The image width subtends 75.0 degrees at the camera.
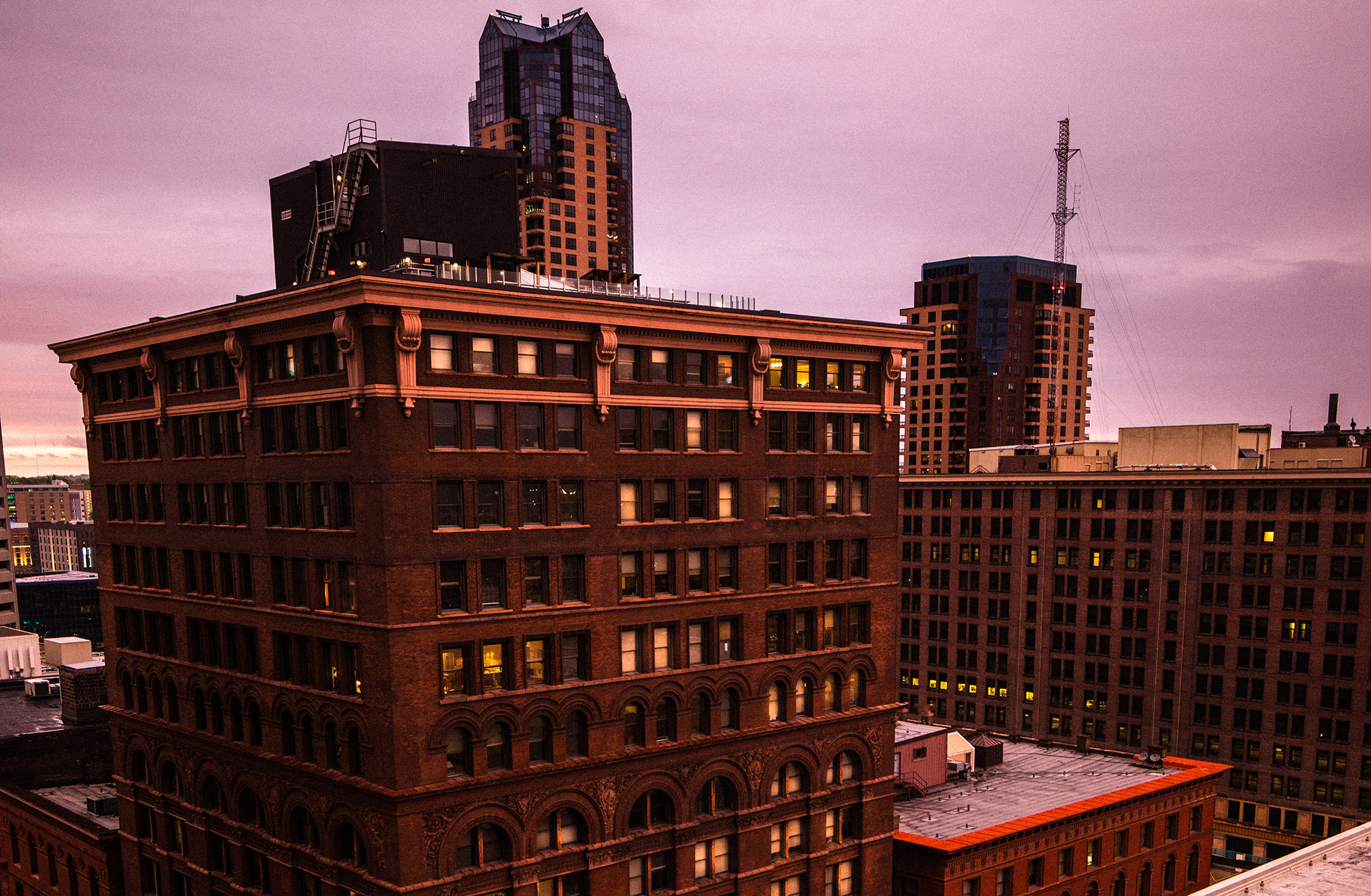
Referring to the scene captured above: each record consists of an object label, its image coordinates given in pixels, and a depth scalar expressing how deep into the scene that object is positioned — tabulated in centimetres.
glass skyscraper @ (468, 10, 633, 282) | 16312
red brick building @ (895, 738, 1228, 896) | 5466
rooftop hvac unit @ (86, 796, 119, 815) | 5797
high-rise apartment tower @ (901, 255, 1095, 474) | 18738
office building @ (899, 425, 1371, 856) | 8738
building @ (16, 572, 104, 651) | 19500
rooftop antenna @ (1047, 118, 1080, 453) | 16638
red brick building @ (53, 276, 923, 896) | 3694
